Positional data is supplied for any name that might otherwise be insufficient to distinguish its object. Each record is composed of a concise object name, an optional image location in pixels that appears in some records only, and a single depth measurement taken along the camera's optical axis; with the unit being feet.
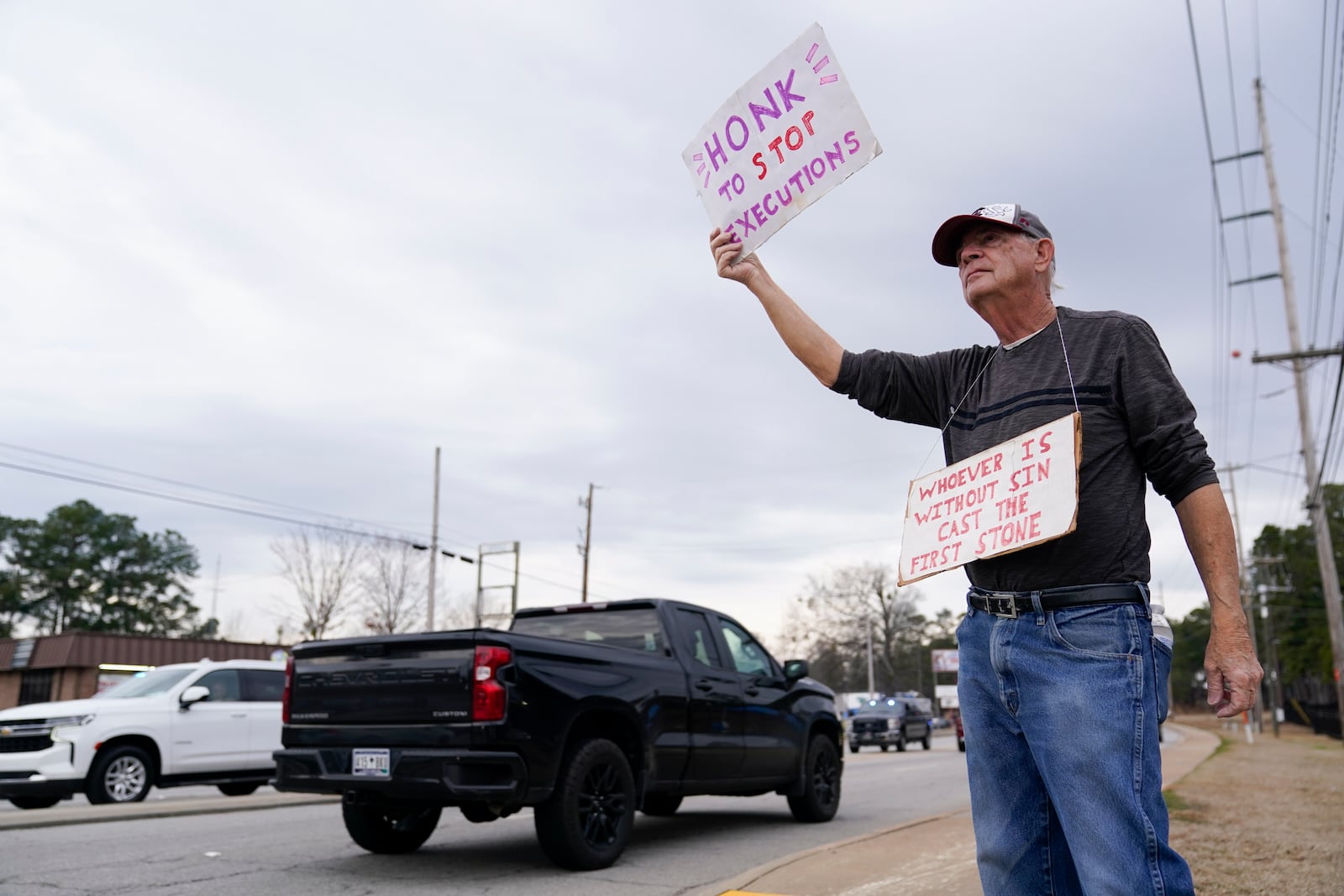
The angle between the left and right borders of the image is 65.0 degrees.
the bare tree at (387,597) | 150.10
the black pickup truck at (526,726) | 20.26
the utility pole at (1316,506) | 92.38
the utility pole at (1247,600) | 172.14
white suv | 38.52
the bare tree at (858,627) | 251.19
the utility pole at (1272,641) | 189.98
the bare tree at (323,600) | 144.36
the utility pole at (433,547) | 124.36
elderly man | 7.84
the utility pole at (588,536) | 140.97
